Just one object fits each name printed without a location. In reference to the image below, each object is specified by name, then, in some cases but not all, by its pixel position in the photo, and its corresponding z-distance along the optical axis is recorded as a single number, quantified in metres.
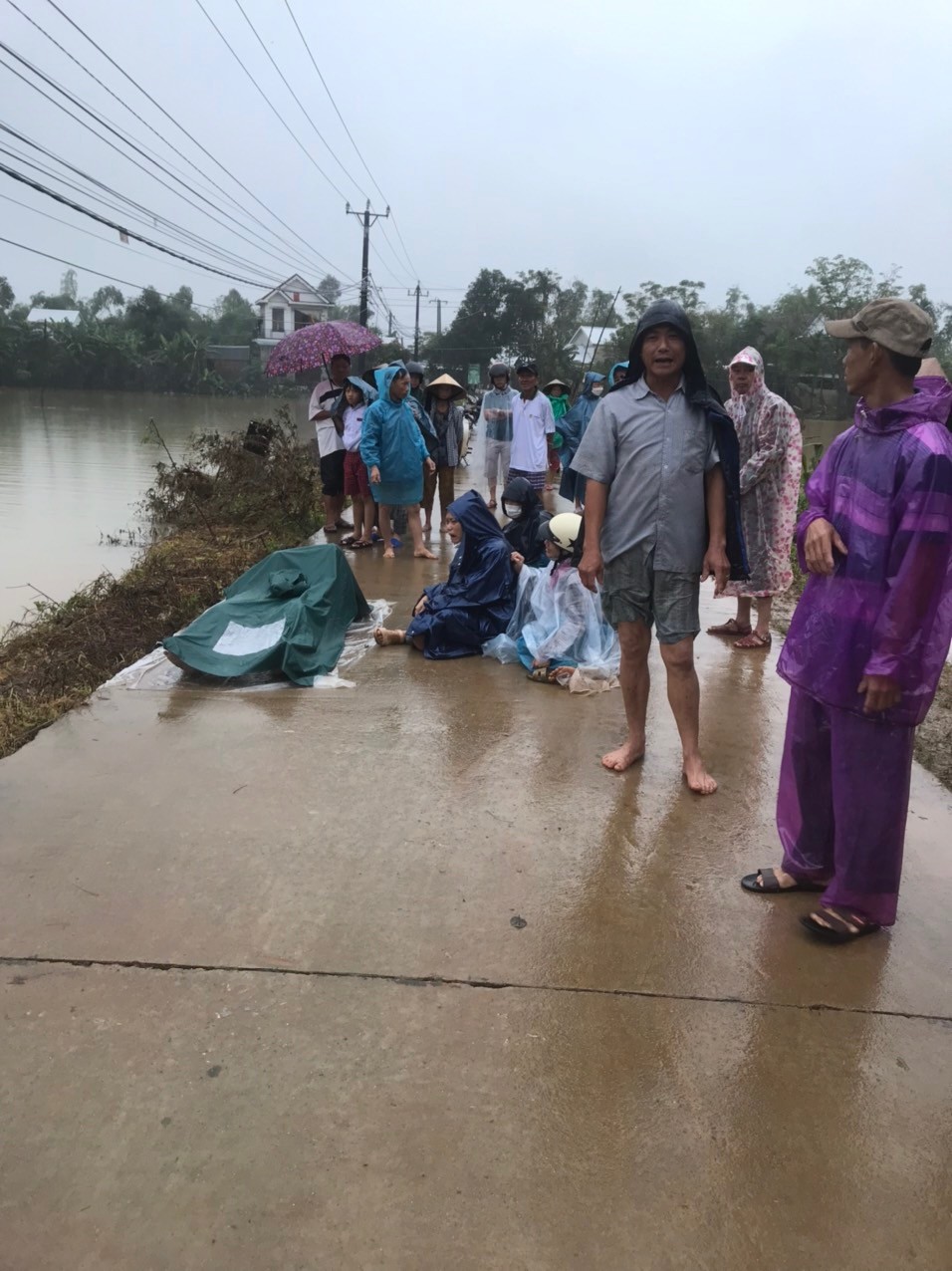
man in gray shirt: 3.01
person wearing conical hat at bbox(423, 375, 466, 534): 8.11
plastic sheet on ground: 4.27
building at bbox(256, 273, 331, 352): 69.50
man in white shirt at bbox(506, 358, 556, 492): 8.08
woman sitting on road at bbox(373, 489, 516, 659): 4.84
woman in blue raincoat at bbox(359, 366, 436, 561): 6.88
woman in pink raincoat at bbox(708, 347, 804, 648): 4.77
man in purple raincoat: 2.12
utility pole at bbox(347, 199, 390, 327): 30.48
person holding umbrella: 7.82
